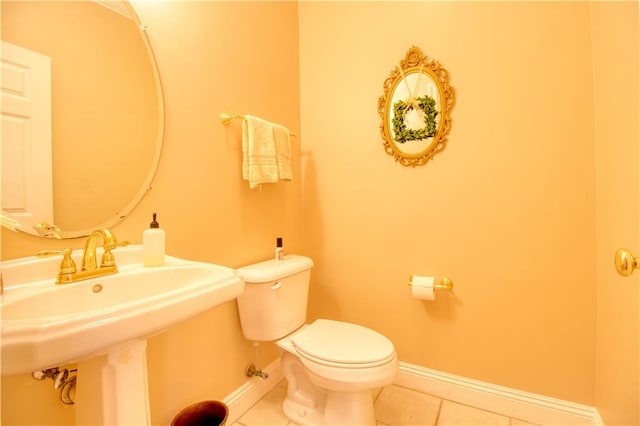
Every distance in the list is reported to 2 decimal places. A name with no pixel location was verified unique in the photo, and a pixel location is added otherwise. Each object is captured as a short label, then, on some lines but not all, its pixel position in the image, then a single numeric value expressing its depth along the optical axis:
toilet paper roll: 1.38
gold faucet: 0.76
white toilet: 1.07
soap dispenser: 0.92
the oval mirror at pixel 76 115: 0.76
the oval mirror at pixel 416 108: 1.43
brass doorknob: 0.70
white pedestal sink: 0.46
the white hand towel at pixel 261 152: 1.33
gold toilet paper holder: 1.41
